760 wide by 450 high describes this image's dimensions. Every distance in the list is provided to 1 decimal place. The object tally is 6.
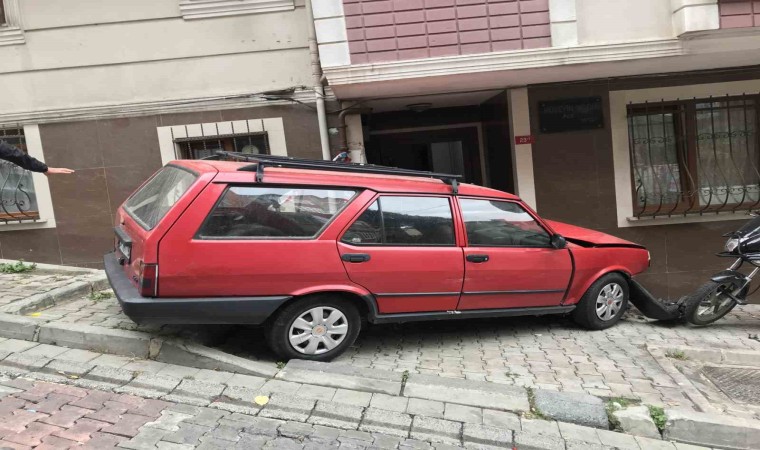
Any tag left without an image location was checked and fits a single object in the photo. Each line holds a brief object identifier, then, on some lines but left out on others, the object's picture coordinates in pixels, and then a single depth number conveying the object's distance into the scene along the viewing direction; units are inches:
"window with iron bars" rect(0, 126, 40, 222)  295.1
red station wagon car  144.3
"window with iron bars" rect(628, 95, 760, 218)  303.4
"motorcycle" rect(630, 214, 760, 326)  219.8
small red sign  298.7
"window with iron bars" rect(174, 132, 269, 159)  293.9
